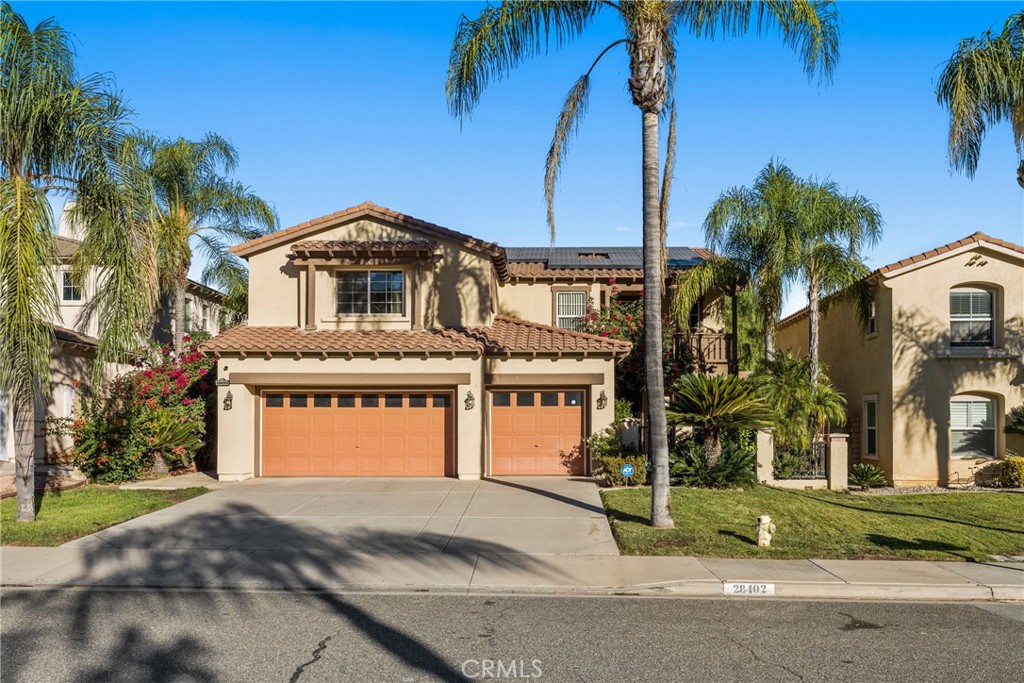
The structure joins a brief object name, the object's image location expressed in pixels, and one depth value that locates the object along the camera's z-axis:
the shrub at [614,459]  16.86
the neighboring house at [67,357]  18.67
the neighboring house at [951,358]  19.84
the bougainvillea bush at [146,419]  17.36
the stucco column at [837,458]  17.80
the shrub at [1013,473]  18.53
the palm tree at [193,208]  22.22
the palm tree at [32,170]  11.48
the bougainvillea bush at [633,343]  21.23
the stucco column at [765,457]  17.47
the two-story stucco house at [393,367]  18.47
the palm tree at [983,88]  12.77
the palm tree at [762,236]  19.47
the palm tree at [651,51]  11.97
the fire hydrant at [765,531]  10.84
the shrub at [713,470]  16.33
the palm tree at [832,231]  19.34
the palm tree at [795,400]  18.36
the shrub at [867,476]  19.52
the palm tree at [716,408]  16.08
